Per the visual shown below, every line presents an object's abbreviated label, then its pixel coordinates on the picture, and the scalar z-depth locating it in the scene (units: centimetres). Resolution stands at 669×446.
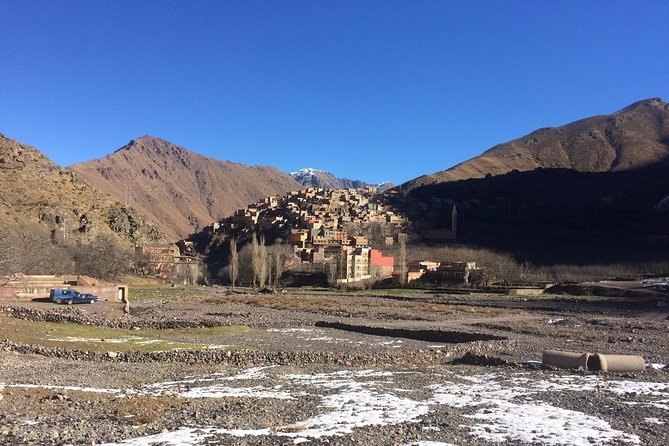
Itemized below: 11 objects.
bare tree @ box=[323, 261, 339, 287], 9326
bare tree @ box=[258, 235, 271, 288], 8638
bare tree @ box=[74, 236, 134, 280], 7356
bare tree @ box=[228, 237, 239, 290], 8806
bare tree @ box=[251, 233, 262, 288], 8744
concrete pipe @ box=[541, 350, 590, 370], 1722
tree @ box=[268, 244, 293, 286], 9344
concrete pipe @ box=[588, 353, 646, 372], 1692
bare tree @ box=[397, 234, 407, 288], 9169
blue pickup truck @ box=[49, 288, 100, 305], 4053
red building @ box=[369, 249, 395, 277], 10321
